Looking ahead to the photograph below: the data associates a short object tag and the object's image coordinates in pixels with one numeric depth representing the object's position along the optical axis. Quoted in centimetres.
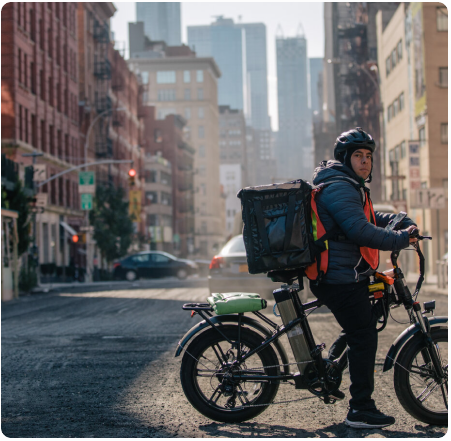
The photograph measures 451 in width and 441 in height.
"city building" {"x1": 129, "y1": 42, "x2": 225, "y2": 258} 15088
